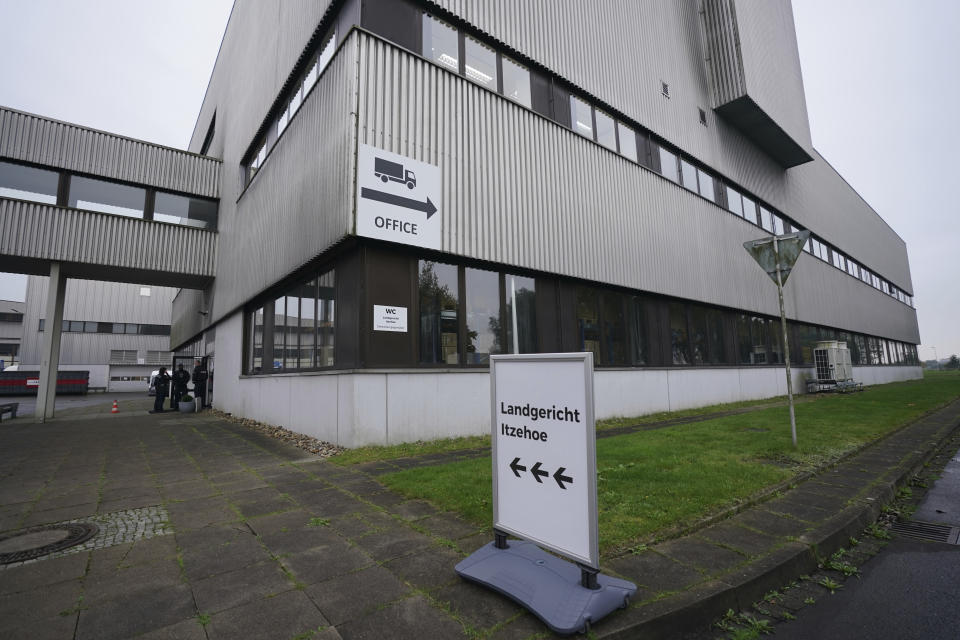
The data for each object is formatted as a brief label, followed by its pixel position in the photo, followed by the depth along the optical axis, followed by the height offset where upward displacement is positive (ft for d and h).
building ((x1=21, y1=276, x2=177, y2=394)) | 122.31 +13.30
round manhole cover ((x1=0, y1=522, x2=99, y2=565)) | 11.24 -4.48
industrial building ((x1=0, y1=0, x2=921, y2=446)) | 26.84 +14.35
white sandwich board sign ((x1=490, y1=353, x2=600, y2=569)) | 8.43 -1.71
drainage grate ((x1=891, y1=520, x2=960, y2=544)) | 12.68 -4.96
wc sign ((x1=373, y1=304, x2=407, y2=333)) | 25.89 +3.23
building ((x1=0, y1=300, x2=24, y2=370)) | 154.81 +16.83
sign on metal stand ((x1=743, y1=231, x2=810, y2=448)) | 23.61 +6.30
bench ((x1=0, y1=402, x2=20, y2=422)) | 47.95 -3.33
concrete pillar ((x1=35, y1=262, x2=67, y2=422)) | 48.33 +3.24
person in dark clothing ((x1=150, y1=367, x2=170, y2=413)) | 57.98 -1.52
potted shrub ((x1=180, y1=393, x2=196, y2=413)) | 59.26 -3.85
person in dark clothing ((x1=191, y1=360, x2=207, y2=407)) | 65.05 -1.01
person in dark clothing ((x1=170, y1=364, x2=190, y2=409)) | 60.93 -0.91
